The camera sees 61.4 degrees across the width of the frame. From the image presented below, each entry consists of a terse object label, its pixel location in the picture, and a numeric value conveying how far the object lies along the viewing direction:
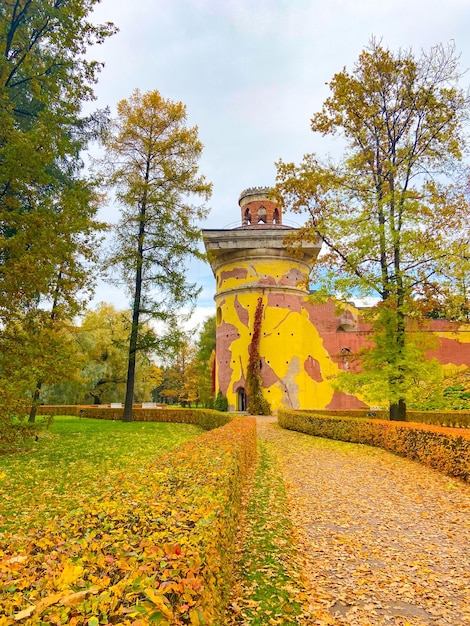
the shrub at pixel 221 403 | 28.12
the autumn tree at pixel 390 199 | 13.30
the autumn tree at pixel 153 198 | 19.36
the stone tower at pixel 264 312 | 27.61
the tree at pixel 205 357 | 42.56
